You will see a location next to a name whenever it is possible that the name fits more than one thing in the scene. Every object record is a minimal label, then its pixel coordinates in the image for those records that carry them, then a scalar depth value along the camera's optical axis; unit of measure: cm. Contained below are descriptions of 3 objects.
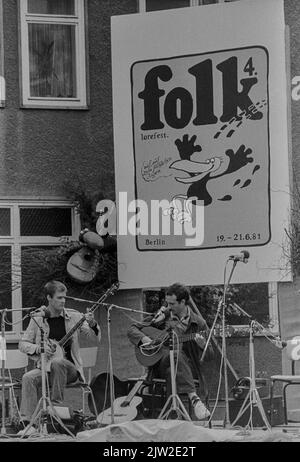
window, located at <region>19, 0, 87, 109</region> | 1620
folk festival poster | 1467
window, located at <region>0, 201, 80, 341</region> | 1570
